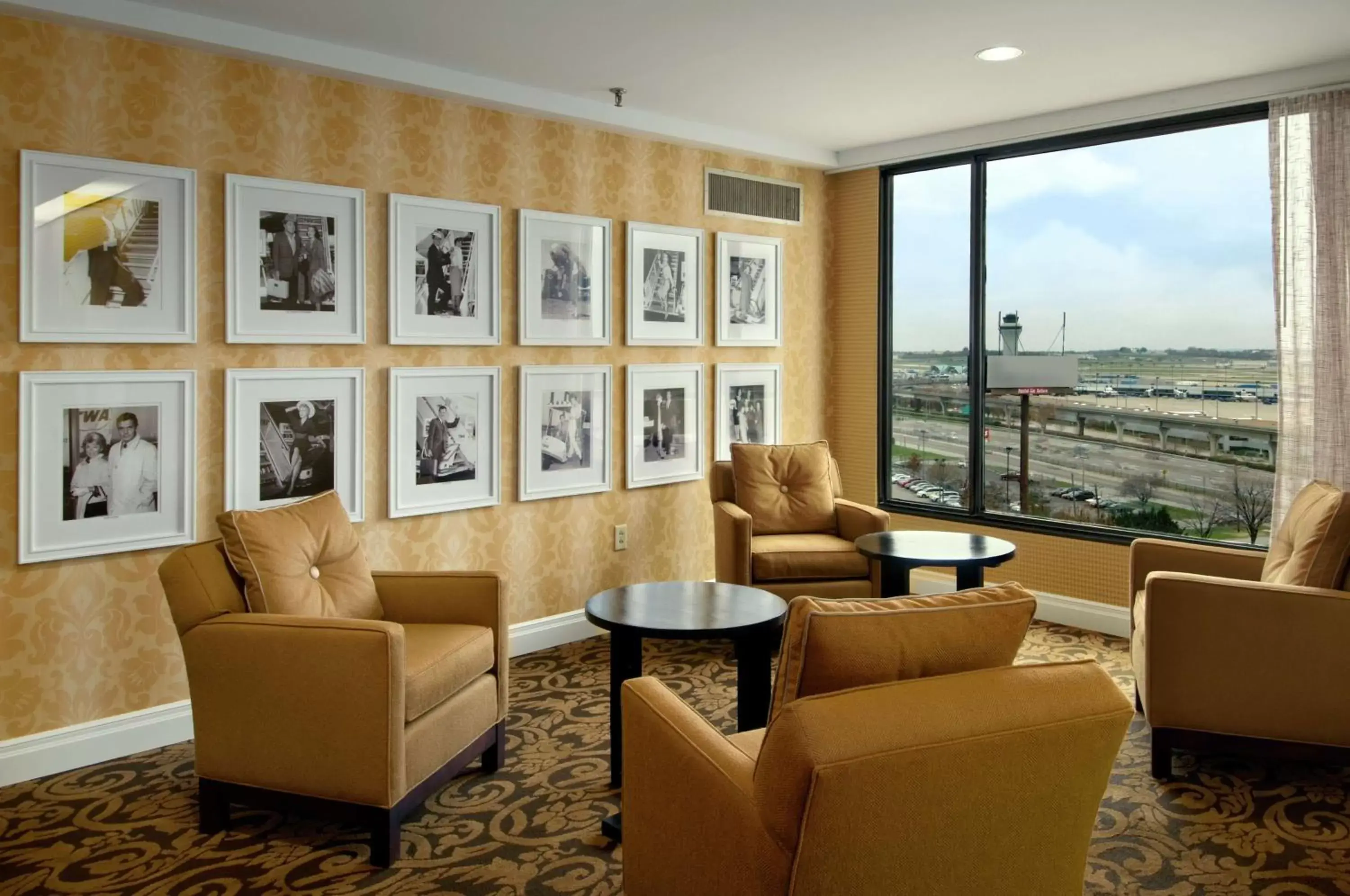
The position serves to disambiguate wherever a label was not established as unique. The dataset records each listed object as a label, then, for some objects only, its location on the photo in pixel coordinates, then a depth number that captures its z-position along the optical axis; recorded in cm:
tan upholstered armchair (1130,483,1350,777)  333
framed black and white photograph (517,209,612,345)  497
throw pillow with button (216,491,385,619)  318
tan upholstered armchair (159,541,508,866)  290
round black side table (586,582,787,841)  316
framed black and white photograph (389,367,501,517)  453
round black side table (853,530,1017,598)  439
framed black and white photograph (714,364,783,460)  598
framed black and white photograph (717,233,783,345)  594
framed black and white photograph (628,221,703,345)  546
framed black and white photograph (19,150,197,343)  350
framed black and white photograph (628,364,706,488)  551
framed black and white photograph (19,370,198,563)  353
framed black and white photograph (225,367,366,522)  402
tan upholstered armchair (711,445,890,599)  496
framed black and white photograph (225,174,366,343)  399
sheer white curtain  447
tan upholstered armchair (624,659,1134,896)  179
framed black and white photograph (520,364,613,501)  502
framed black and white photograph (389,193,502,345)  450
